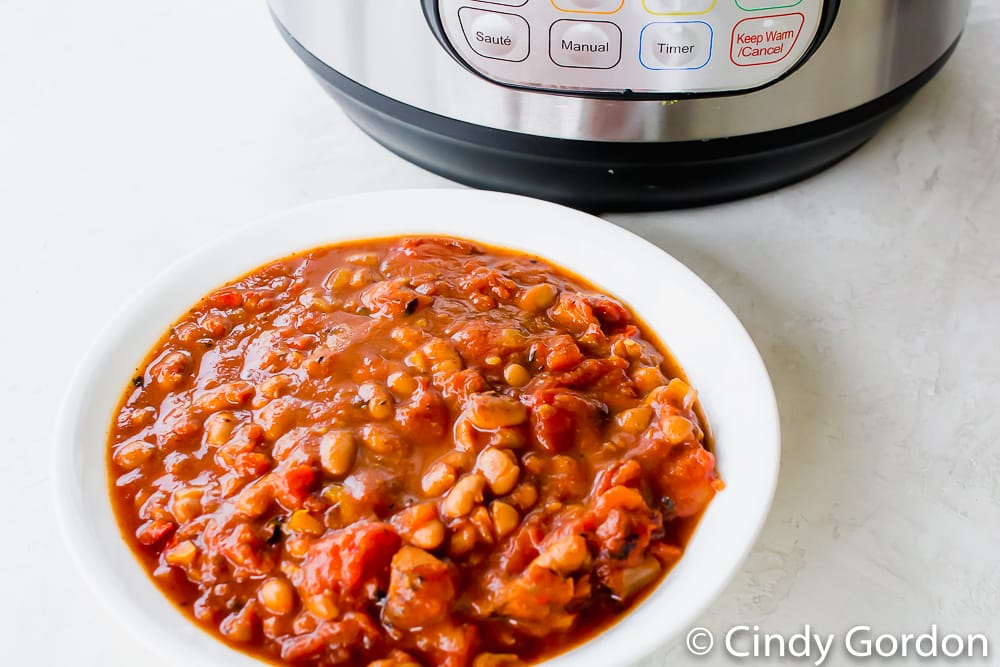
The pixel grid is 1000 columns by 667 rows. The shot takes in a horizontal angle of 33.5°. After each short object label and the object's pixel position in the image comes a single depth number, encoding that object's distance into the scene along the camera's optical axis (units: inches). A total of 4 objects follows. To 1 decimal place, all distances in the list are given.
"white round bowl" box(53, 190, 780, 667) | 19.4
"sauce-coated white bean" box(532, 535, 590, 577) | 19.6
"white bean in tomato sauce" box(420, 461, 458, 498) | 20.5
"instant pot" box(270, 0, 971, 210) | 22.5
